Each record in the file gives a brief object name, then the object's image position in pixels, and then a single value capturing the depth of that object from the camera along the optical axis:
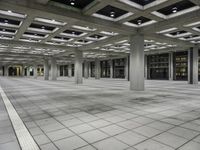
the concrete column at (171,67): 33.97
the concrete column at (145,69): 39.28
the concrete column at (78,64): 25.03
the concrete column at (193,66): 23.70
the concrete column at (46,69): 37.70
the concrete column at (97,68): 43.47
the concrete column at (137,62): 15.23
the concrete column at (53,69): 35.73
